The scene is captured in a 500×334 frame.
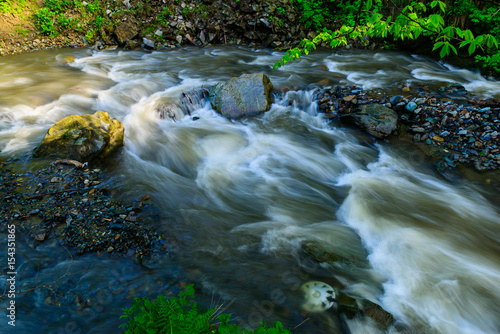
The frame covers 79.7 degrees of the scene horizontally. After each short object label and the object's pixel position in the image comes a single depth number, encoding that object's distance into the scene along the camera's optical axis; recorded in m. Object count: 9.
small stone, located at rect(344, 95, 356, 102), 7.45
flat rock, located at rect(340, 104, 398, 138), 6.55
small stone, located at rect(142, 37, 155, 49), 11.86
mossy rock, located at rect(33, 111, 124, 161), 5.34
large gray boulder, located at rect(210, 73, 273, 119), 7.55
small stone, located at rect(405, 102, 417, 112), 6.77
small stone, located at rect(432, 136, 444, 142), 6.14
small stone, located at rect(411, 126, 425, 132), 6.40
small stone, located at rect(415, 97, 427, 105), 6.84
